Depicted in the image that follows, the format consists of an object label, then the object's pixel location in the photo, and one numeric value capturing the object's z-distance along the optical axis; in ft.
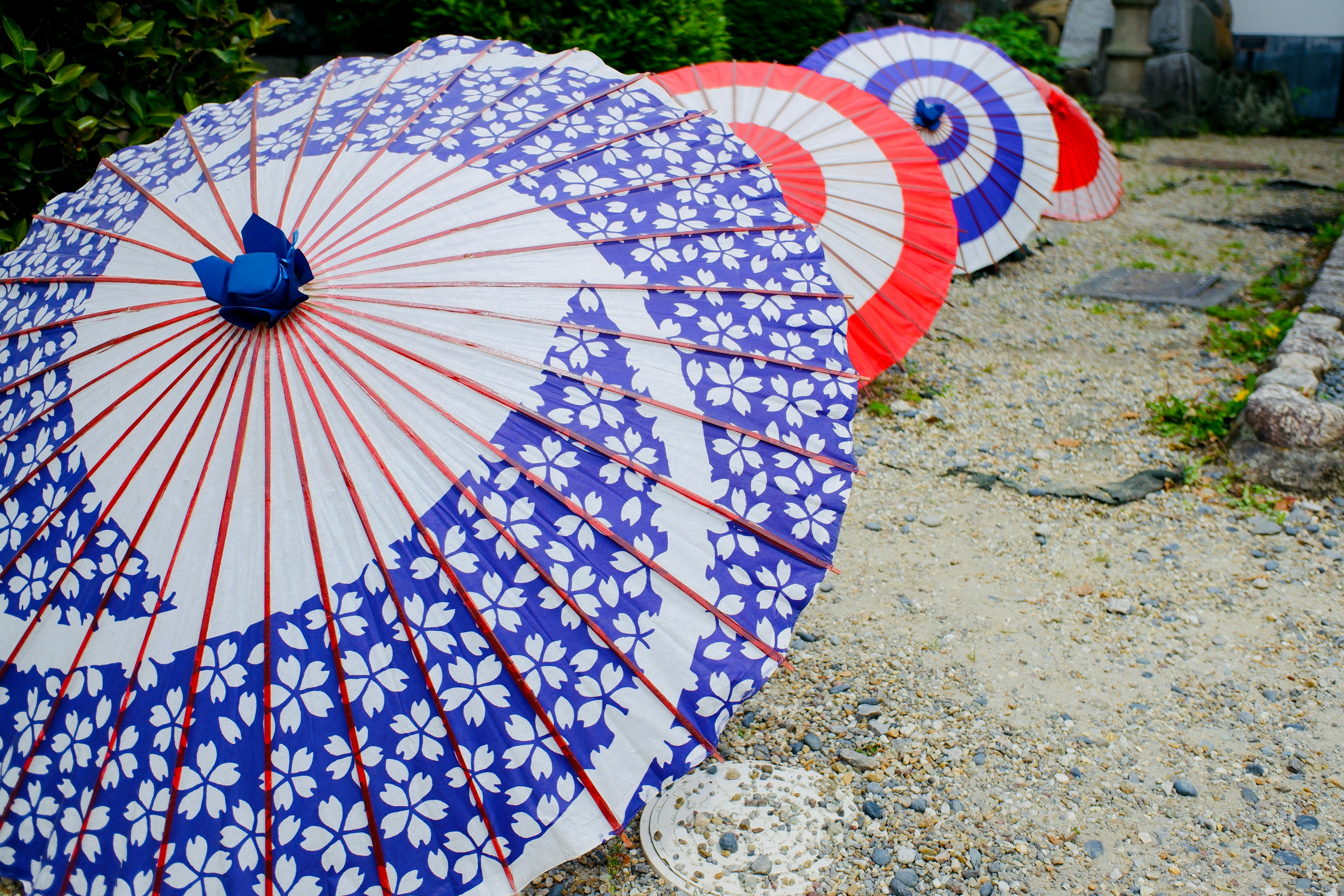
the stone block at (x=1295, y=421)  11.06
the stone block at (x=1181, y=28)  39.32
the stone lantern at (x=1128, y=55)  38.60
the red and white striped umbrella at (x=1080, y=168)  19.40
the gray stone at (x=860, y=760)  7.35
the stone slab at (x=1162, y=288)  18.10
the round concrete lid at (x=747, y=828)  6.32
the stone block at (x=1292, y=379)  12.03
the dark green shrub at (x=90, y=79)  9.39
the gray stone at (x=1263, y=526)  10.53
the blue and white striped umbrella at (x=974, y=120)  15.24
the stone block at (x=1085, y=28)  40.88
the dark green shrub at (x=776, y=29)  31.12
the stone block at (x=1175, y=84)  38.68
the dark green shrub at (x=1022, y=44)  38.19
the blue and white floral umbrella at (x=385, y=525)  4.29
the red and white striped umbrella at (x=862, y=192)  10.79
